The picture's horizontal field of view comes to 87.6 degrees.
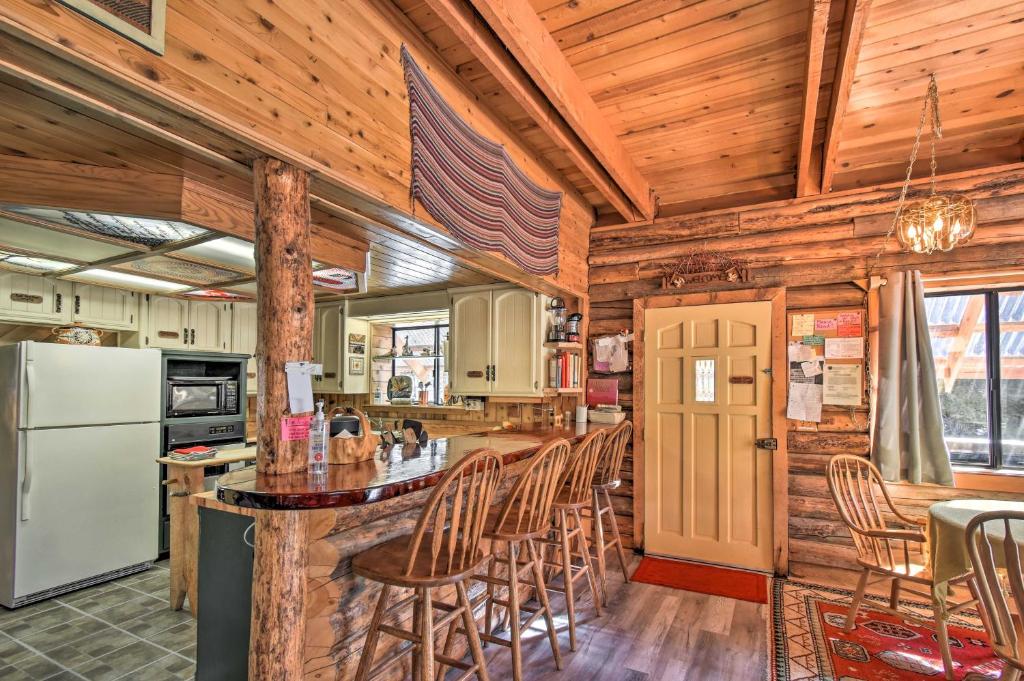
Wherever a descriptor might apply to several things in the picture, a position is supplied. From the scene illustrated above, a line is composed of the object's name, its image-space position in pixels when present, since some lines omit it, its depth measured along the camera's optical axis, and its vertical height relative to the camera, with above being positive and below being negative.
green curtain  3.39 -0.25
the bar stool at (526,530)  2.30 -0.80
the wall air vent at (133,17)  1.24 +0.80
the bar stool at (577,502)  2.81 -0.81
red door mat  3.48 -1.55
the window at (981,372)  3.56 -0.10
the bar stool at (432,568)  1.81 -0.77
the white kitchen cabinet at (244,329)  5.16 +0.23
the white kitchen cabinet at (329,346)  5.37 +0.07
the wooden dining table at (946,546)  2.31 -0.84
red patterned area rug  2.51 -1.50
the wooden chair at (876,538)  2.53 -0.99
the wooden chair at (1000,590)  1.78 -0.81
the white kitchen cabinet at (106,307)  4.07 +0.35
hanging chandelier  2.65 +0.69
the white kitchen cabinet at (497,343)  4.26 +0.09
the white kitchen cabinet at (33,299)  3.67 +0.37
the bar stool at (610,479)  3.29 -0.81
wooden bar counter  1.62 -0.65
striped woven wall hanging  2.37 +0.90
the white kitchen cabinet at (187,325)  4.54 +0.24
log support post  1.73 -0.14
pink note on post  1.83 -0.26
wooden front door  3.90 -0.59
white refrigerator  3.32 -0.77
